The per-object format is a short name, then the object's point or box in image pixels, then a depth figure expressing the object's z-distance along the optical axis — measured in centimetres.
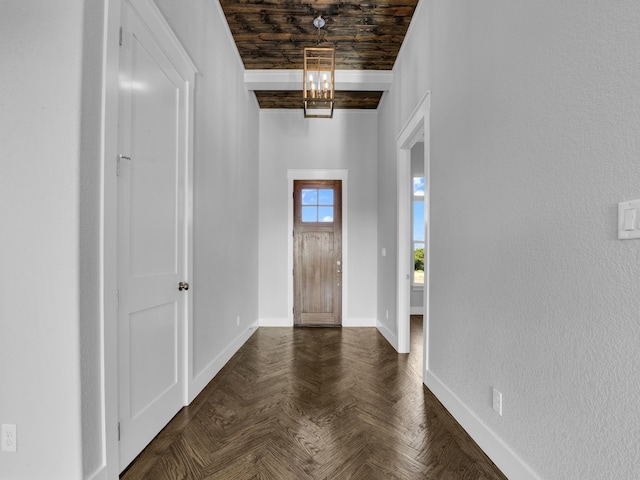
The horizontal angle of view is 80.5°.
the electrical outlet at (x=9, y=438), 150
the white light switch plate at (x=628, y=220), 108
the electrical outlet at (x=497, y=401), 186
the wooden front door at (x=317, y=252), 559
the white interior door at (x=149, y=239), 187
